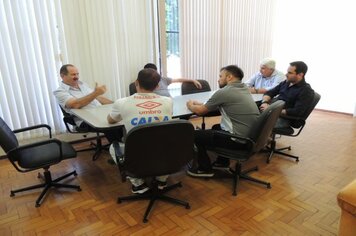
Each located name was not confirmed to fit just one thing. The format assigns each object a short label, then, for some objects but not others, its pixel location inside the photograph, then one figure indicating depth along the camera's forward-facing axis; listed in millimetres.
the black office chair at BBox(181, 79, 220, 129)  3885
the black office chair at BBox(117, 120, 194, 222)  1666
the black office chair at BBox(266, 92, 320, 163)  2824
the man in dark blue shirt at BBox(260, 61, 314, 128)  2797
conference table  2152
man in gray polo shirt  2309
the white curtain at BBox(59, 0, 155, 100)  3365
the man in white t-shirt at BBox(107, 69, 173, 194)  1891
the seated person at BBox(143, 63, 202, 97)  3543
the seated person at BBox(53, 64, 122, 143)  2760
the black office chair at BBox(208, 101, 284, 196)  2100
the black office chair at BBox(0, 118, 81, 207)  2004
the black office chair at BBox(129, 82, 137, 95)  3725
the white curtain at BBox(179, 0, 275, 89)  4406
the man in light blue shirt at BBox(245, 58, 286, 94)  3602
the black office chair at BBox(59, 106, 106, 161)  3015
